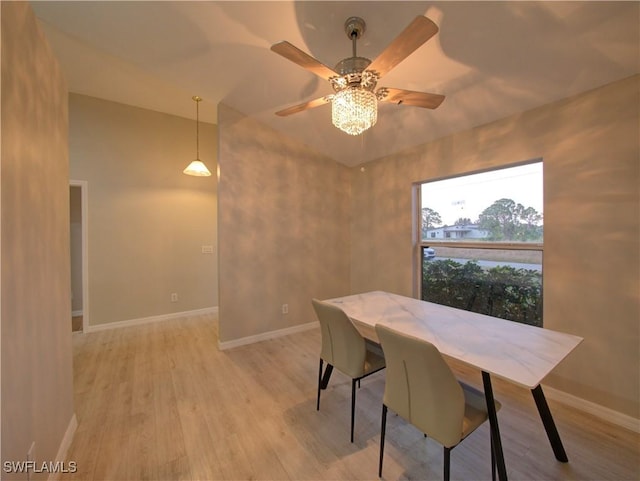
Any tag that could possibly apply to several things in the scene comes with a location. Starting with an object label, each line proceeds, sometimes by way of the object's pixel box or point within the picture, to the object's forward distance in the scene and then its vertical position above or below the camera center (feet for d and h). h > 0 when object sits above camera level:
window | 7.80 -0.14
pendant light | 11.30 +2.96
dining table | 3.83 -1.86
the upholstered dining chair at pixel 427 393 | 3.82 -2.46
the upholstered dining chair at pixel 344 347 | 5.63 -2.50
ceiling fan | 4.29 +2.99
